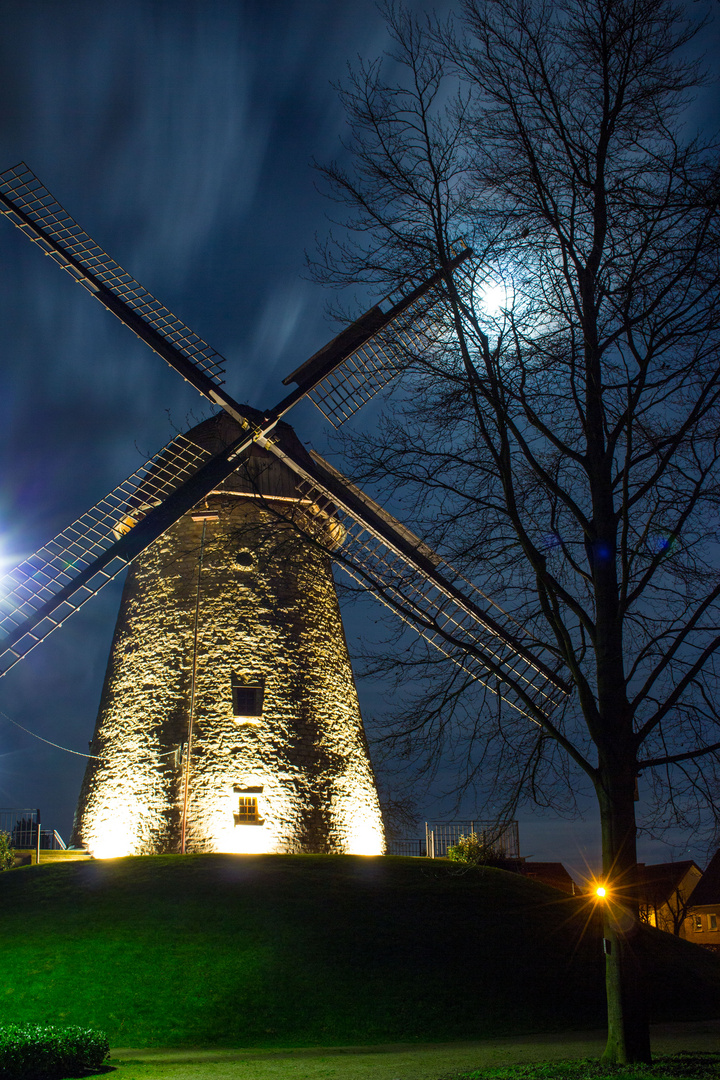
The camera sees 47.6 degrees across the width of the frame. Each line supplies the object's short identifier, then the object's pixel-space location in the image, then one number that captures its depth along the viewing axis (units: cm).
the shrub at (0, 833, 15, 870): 1922
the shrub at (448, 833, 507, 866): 1995
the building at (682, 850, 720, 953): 3791
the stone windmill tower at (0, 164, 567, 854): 1736
